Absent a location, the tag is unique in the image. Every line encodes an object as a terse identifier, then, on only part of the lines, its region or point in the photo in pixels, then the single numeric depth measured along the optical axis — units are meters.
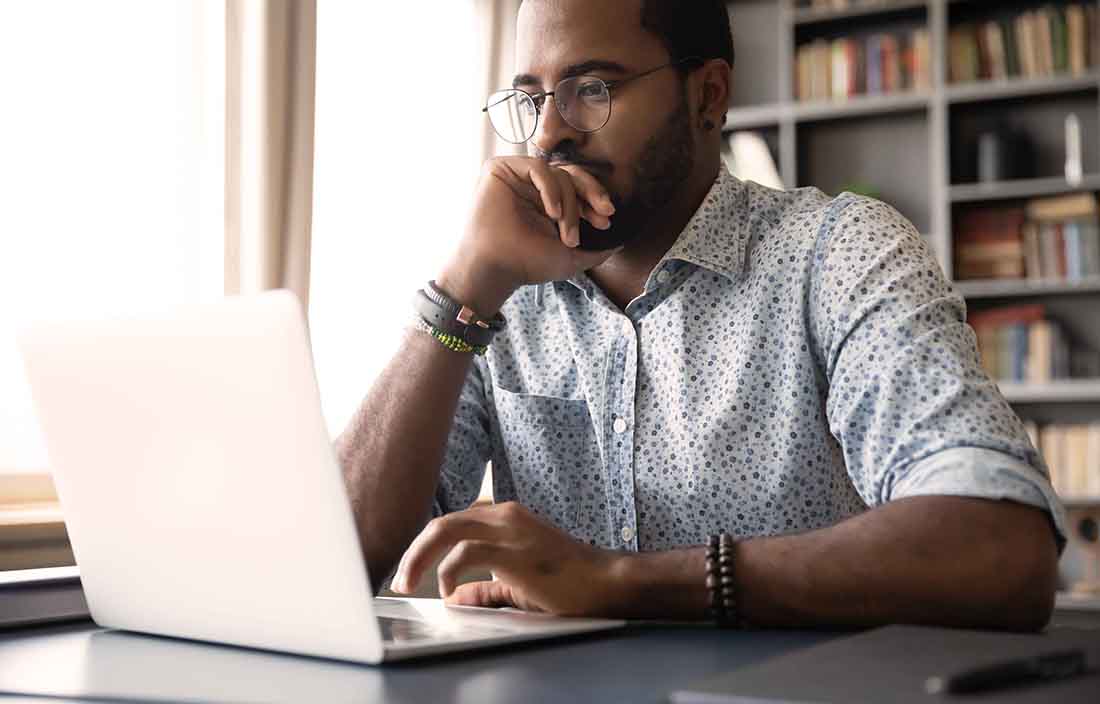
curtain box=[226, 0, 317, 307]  2.42
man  0.96
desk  0.69
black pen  0.61
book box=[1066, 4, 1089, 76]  3.79
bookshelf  3.85
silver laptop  0.74
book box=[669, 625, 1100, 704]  0.60
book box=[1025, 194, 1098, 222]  3.79
